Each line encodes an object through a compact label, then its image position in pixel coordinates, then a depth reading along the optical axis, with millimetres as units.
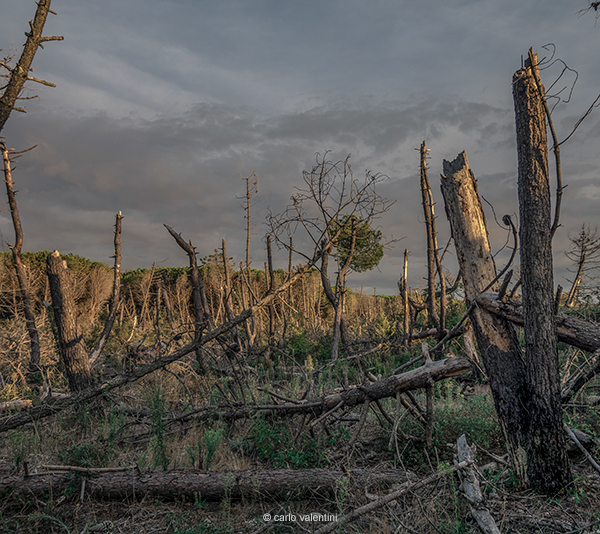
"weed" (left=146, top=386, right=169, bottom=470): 3420
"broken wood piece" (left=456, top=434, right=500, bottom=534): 2430
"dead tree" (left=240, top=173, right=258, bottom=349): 11091
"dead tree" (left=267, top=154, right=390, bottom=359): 7078
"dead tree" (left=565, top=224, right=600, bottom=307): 5199
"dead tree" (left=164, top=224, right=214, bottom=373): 6625
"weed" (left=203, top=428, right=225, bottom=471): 3432
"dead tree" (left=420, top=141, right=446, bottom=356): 7902
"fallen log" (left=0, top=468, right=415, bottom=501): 3105
